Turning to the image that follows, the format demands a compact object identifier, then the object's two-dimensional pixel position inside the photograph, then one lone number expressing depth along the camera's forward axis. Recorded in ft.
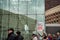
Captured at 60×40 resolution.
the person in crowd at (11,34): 17.53
